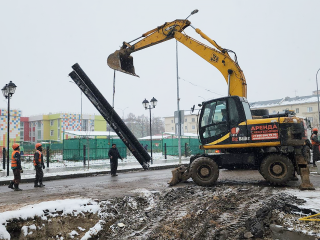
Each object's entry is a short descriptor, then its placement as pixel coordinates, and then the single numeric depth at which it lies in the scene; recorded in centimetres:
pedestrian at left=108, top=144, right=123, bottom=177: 1398
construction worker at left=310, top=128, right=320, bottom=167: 1309
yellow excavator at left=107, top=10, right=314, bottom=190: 844
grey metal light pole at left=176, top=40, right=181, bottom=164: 1975
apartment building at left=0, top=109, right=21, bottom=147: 4515
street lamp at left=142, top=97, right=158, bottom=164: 2270
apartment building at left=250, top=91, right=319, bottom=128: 6162
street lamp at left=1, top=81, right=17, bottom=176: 1509
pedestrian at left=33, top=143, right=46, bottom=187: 1022
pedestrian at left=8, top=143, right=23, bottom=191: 974
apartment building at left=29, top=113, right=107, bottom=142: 6238
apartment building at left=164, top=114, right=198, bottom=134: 7906
